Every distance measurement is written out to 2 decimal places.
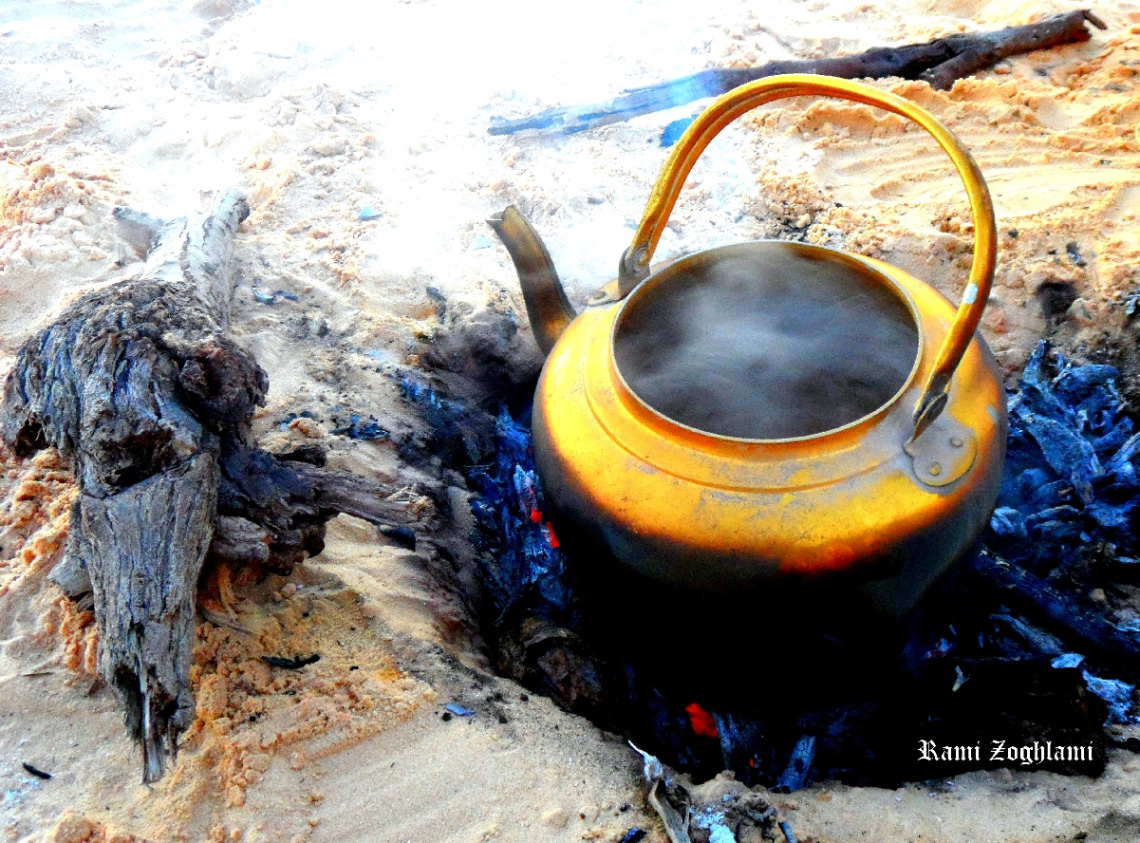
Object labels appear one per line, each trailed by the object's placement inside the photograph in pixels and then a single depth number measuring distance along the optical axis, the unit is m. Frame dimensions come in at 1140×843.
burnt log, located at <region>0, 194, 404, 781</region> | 1.78
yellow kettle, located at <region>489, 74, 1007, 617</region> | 1.68
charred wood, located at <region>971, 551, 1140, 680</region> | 2.33
